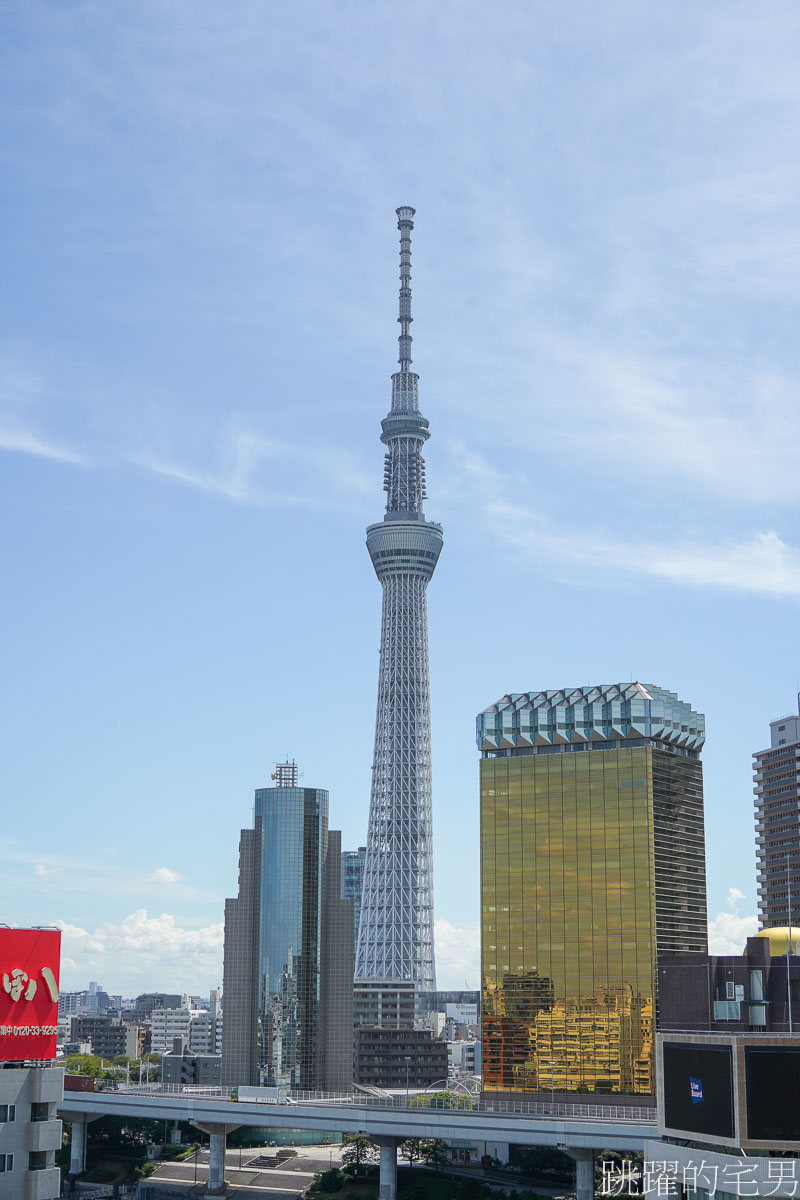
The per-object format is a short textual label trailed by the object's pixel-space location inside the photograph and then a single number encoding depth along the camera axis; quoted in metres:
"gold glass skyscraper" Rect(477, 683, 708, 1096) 198.00
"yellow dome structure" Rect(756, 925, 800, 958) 125.31
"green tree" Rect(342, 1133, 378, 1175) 192.75
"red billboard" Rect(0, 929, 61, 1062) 100.44
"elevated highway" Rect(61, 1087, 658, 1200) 155.00
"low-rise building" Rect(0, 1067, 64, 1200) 98.94
